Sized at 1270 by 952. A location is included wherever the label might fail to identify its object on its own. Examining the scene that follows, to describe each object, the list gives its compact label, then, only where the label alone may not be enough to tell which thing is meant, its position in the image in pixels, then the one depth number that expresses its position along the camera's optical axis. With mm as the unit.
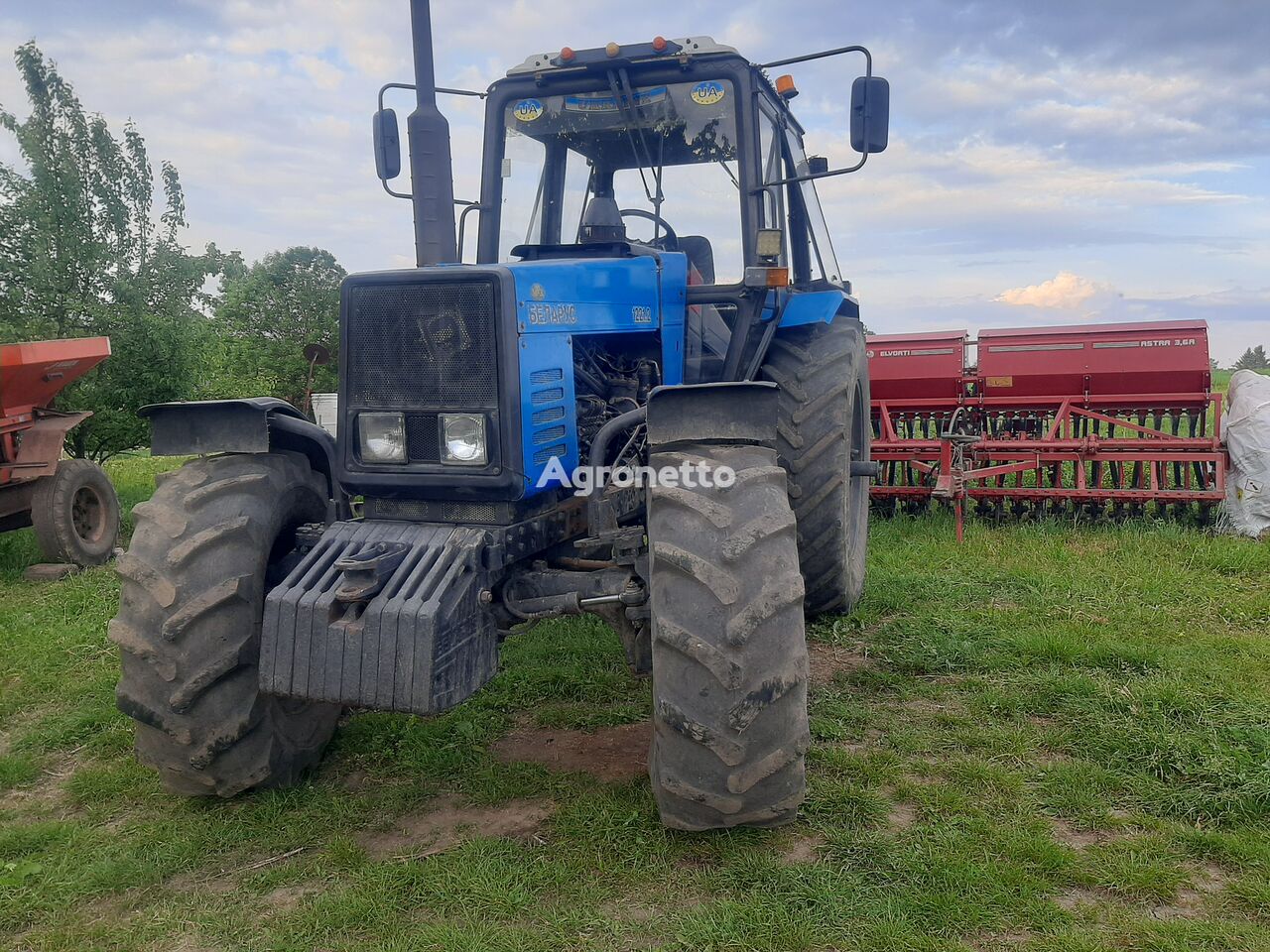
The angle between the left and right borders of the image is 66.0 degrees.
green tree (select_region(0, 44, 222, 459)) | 9203
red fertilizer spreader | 7191
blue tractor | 2873
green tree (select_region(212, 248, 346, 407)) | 16766
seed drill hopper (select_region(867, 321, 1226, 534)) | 7078
